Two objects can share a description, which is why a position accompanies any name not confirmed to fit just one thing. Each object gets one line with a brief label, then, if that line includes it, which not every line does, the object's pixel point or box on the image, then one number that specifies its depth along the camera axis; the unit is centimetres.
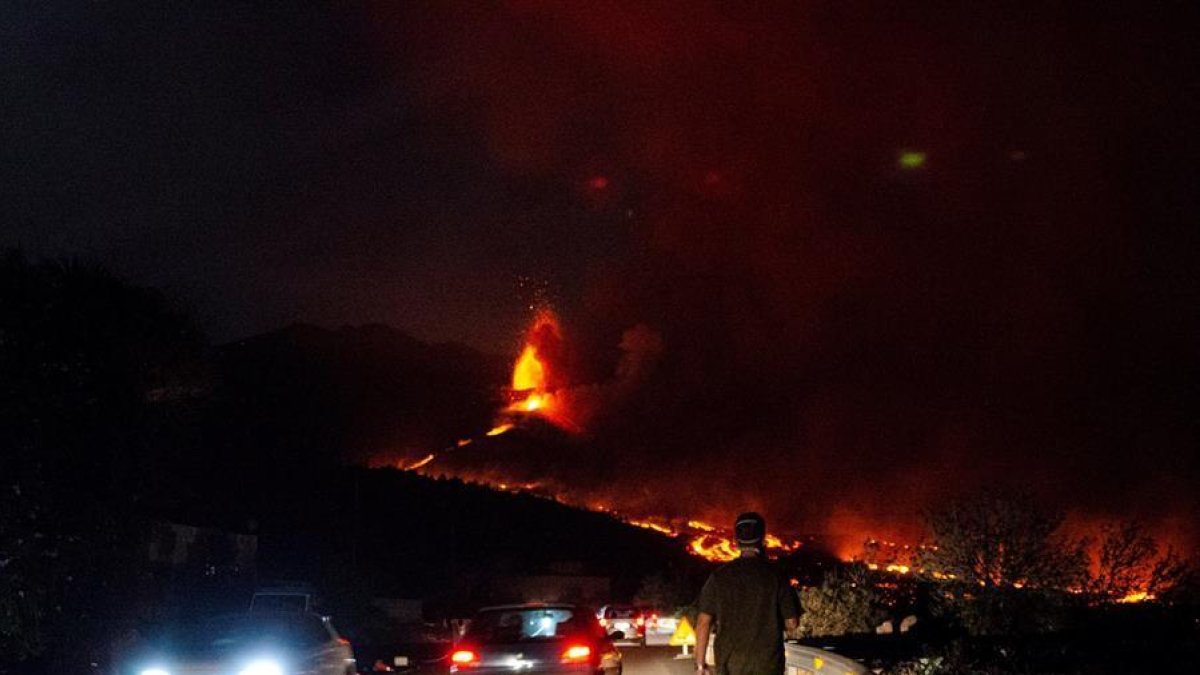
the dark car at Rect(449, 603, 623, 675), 1534
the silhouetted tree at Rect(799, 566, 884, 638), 3231
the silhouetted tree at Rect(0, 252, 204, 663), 2172
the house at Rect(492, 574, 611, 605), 7562
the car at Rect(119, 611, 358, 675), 1379
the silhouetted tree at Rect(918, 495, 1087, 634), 2602
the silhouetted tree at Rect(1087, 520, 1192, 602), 2605
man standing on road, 835
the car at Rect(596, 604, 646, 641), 3797
